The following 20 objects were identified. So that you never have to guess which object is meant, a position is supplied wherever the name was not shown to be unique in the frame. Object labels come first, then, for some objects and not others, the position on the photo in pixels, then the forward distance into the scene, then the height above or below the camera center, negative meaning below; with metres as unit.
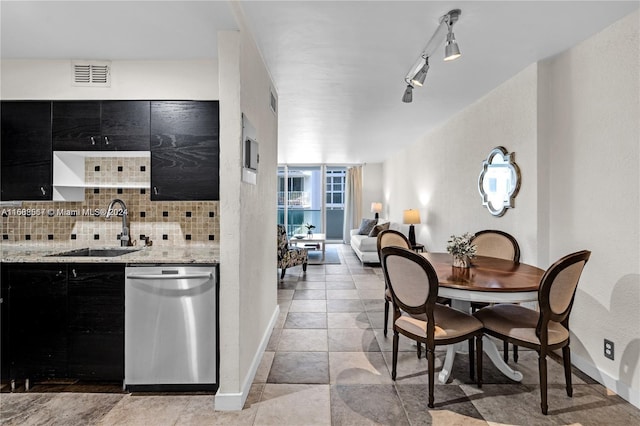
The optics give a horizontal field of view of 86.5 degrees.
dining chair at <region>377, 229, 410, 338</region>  3.42 -0.27
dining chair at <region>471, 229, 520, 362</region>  3.01 -0.30
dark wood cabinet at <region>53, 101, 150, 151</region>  2.51 +0.63
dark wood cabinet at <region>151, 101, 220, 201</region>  2.49 +0.44
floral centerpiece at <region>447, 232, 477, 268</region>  2.61 -0.30
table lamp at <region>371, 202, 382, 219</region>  9.82 +0.16
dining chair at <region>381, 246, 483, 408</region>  2.13 -0.67
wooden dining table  2.05 -0.45
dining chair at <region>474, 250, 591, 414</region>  1.99 -0.71
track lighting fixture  2.09 +1.15
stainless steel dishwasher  2.20 -0.75
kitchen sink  2.72 -0.33
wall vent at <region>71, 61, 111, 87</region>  2.57 +1.03
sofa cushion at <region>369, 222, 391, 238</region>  7.27 -0.33
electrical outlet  2.29 -0.92
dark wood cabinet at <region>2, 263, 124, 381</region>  2.26 -0.75
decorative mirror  3.23 +0.33
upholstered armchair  5.57 -0.73
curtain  10.26 +0.38
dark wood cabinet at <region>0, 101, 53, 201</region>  2.53 +0.46
